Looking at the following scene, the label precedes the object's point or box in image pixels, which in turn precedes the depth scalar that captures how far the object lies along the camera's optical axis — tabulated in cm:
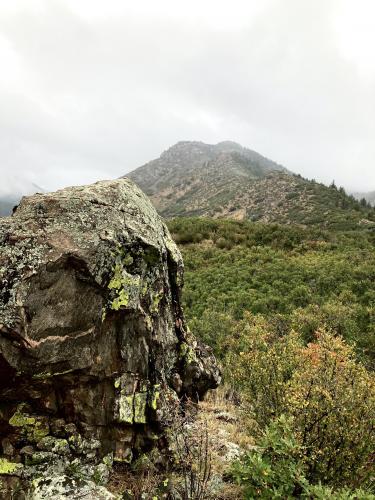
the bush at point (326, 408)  484
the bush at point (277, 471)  405
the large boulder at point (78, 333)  477
